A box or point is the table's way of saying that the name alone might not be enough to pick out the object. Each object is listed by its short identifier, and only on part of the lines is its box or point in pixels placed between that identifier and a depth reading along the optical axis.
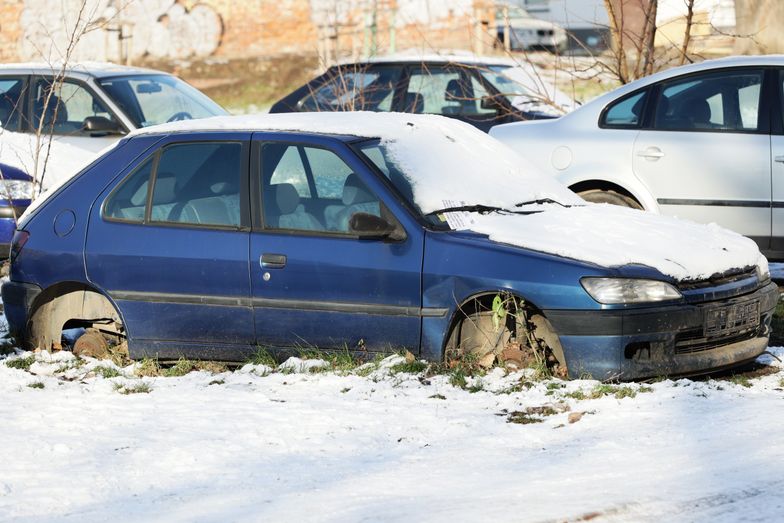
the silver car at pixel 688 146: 17.95
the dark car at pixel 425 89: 26.02
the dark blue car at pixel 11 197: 20.97
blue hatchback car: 12.25
